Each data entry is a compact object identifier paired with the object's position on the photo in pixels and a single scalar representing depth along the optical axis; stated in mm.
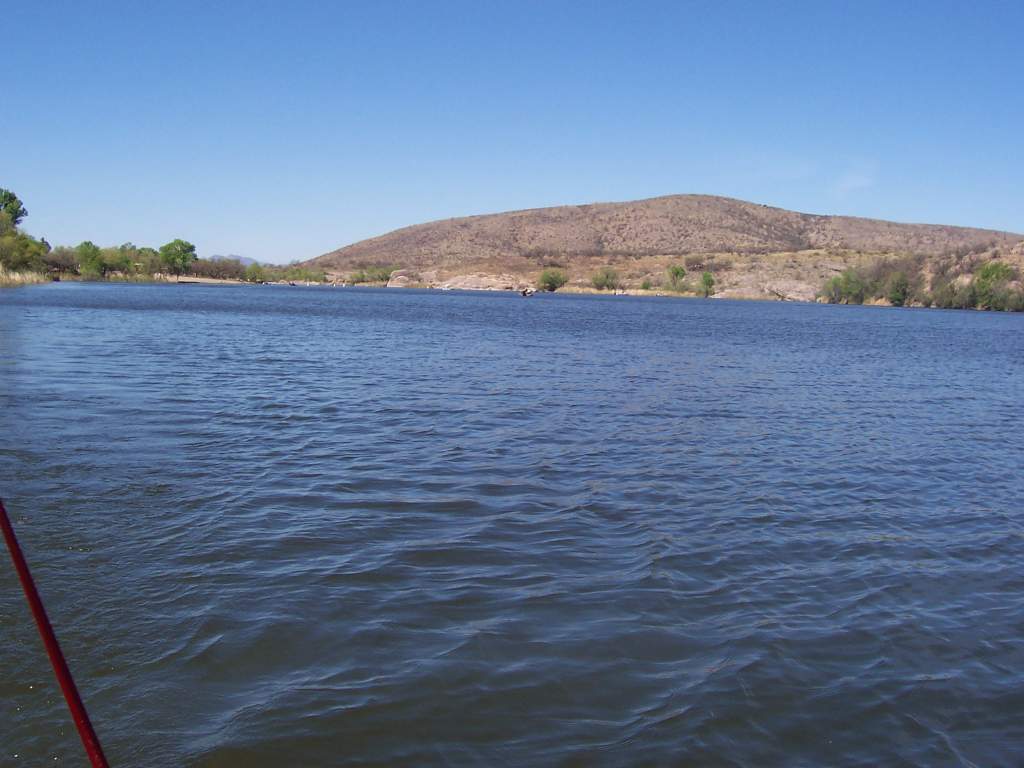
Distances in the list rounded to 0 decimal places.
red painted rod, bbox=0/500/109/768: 2146
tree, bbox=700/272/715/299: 183375
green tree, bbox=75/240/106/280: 159625
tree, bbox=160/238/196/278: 190250
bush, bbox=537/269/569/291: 196875
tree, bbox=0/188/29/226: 155000
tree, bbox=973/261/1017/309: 141625
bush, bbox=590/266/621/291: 196875
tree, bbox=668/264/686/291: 192250
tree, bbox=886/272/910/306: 155125
